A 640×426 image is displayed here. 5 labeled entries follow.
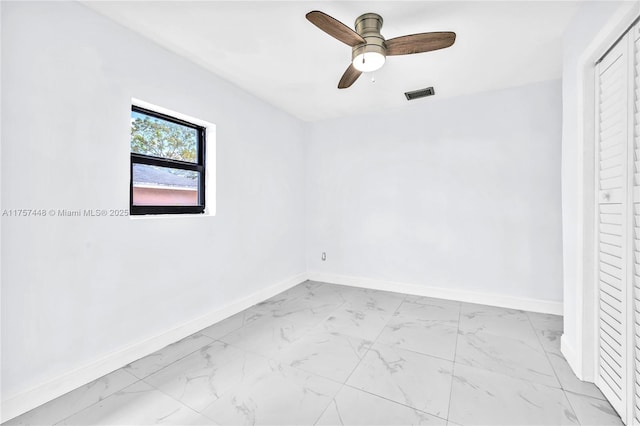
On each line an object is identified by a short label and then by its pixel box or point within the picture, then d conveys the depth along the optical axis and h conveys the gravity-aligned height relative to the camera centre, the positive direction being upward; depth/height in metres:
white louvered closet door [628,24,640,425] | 1.32 +0.08
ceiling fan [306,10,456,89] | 1.72 +1.13
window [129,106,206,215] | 2.21 +0.43
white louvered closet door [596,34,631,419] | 1.41 -0.06
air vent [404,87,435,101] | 3.07 +1.38
